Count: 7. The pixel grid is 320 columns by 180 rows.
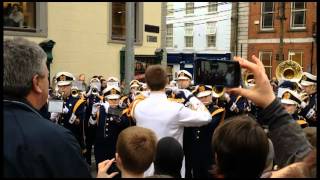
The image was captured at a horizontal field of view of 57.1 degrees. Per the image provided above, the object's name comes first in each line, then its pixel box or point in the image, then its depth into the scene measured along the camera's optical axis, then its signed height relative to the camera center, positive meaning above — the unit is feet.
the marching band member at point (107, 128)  14.06 -2.81
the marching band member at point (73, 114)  16.14 -2.43
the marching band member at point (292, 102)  13.71 -1.48
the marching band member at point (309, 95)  15.57 -1.41
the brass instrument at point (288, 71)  22.23 +0.02
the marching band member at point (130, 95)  16.03 -1.60
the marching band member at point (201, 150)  13.43 -3.66
